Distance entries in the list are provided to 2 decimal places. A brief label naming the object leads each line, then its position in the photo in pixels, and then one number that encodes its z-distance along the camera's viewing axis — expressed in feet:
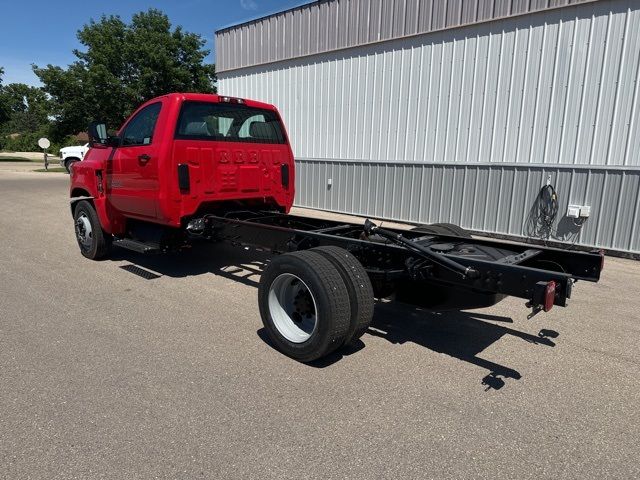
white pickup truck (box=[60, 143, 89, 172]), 90.12
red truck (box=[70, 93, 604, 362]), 11.49
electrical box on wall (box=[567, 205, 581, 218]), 27.71
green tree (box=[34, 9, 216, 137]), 100.53
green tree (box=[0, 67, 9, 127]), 133.80
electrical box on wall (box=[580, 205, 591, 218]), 27.63
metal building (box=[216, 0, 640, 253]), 27.27
